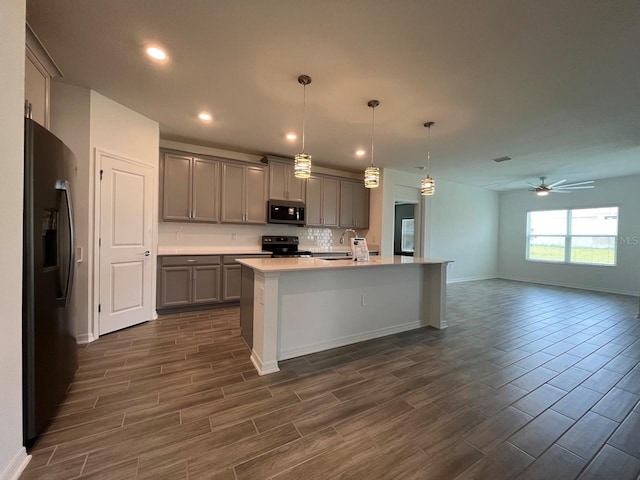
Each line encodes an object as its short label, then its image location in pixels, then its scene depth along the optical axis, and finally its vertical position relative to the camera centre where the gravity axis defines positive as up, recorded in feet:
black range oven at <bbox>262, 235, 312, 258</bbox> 16.76 -0.86
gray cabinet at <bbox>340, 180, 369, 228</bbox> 19.30 +2.16
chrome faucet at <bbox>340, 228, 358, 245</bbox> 20.25 +0.13
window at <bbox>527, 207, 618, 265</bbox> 21.38 +0.44
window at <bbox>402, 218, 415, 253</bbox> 26.45 +0.23
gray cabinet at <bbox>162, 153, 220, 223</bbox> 13.79 +2.17
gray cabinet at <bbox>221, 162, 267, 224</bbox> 15.25 +2.19
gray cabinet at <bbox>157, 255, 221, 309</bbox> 12.96 -2.41
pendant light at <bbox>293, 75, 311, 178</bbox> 8.94 +2.23
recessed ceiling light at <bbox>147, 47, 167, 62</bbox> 7.34 +4.79
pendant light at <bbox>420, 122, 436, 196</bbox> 11.39 +2.15
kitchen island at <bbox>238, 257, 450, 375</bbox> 8.19 -2.44
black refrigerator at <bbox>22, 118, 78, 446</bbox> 4.96 -0.97
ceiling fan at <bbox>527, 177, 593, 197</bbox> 20.15 +4.18
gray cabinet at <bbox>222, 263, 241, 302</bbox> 14.29 -2.64
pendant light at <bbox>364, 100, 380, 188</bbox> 9.98 +2.22
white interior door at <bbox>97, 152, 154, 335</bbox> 10.27 -0.55
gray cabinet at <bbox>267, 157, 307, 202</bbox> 16.53 +3.08
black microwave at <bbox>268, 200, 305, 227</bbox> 16.42 +1.29
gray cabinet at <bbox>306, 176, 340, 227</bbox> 17.94 +2.17
